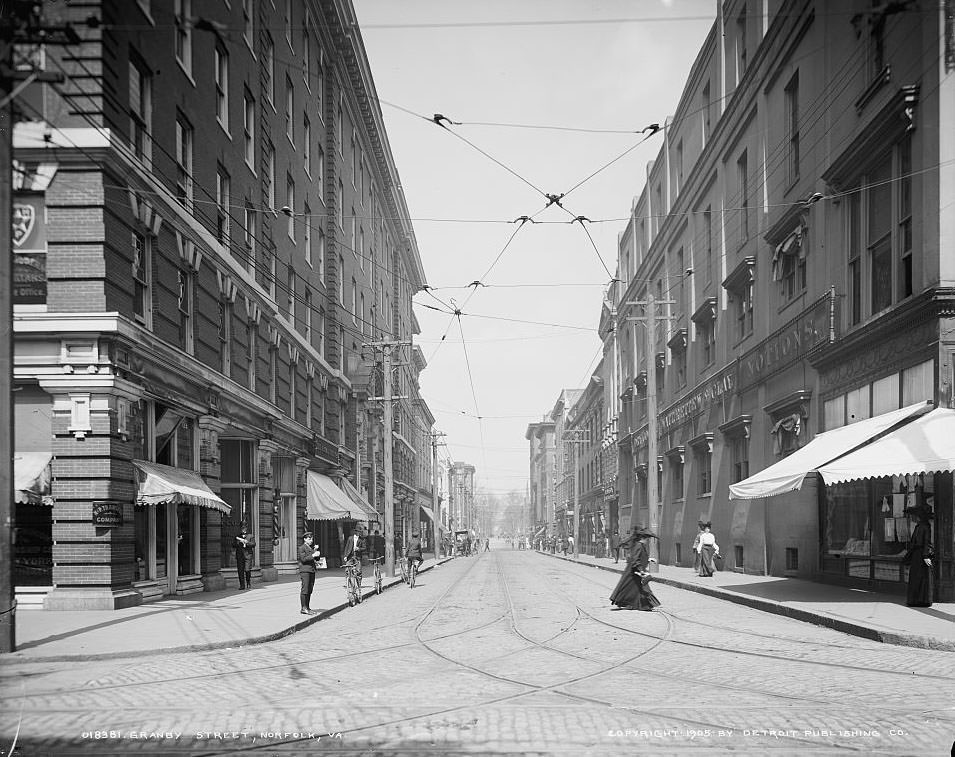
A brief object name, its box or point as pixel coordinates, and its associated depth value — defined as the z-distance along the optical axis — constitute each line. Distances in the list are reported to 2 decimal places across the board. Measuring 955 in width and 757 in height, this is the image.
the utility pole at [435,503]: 72.75
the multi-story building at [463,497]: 120.00
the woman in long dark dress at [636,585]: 18.14
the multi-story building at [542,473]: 140.85
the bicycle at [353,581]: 21.14
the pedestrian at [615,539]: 53.22
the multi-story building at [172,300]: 16.77
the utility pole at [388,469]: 33.19
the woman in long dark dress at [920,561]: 15.62
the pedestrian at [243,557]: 24.08
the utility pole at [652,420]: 30.42
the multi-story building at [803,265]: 17.34
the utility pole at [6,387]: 11.25
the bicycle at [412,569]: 28.52
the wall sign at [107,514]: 16.61
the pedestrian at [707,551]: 28.33
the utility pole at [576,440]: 63.44
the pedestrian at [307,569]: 17.72
